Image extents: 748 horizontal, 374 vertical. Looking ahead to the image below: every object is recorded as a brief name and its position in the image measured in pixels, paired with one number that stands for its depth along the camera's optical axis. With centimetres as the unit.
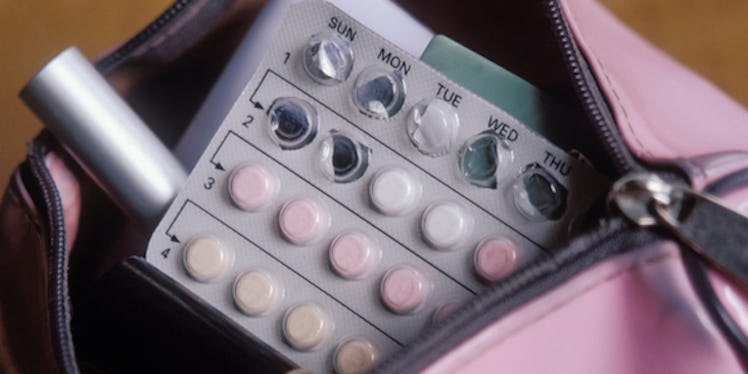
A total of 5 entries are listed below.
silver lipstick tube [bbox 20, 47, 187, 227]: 39
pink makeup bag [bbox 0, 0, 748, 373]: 32
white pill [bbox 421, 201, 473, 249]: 38
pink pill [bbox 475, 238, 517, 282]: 38
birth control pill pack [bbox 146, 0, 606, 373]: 38
